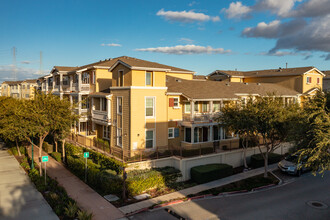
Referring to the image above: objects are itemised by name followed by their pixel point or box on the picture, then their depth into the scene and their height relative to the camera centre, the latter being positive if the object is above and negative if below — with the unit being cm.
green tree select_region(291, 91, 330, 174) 1333 -177
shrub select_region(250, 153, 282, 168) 2616 -621
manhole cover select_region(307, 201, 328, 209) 1695 -704
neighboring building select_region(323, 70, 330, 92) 5276 +366
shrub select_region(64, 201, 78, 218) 1476 -642
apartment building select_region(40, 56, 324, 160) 2464 -57
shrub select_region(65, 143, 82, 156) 2636 -524
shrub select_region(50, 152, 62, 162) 2734 -605
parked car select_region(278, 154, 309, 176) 2334 -619
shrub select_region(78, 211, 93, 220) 1397 -636
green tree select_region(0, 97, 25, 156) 2284 -211
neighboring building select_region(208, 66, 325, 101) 4053 +393
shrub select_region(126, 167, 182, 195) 1884 -613
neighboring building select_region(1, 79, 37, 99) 8641 +413
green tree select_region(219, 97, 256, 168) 2217 -172
